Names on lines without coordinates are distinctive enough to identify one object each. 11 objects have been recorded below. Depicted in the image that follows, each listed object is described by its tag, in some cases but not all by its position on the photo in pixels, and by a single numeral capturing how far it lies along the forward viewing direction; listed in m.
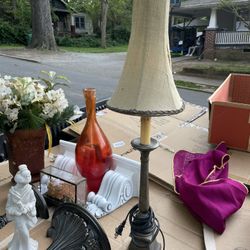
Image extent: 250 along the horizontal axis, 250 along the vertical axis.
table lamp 0.56
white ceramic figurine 0.60
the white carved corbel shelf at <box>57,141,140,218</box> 0.83
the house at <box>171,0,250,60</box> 8.92
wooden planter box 1.15
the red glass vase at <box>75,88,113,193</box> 0.90
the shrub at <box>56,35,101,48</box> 14.75
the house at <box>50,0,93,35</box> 17.38
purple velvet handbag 0.79
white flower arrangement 0.86
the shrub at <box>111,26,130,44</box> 17.44
